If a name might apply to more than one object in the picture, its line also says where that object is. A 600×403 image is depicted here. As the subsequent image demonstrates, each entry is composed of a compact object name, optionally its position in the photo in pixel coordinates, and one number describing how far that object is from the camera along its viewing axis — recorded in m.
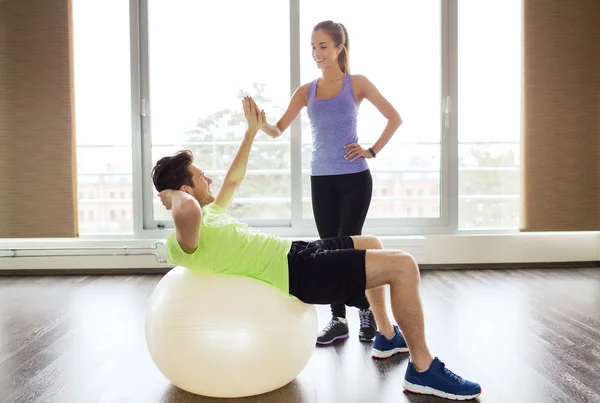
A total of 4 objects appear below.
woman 2.40
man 1.75
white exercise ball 1.68
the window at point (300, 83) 4.27
